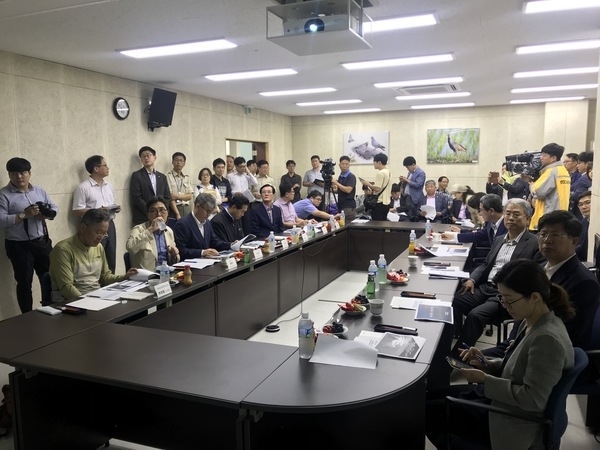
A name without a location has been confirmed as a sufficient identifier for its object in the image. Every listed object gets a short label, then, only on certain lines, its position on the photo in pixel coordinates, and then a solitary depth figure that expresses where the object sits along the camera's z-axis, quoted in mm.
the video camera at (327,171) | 6707
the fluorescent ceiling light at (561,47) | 4369
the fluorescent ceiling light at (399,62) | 4921
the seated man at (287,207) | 5621
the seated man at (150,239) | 3486
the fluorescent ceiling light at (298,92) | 6945
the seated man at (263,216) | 5219
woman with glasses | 1572
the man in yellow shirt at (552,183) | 5004
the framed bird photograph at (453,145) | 9398
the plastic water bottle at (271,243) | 4168
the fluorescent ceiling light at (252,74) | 5578
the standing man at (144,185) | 5785
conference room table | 1625
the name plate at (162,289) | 2723
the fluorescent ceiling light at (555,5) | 3238
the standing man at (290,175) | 8609
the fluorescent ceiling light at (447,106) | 8944
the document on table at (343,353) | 1830
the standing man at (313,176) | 8320
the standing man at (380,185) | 6836
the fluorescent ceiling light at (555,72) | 5680
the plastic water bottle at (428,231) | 5183
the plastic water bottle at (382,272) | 3158
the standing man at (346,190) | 6830
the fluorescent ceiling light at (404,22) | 3552
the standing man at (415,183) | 7125
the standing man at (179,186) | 6324
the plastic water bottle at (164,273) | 2916
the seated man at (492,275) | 3197
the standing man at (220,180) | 6980
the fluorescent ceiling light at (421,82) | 6242
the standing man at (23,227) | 4074
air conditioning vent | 6719
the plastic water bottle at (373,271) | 2810
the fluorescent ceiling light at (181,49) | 4227
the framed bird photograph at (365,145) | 10000
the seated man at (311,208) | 6285
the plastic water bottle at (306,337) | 1889
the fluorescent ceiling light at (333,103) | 8273
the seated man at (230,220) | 4336
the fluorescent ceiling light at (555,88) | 6973
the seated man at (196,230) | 3969
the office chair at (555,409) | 1556
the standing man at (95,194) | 4973
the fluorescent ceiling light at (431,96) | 7521
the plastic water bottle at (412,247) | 4164
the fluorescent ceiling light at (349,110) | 9574
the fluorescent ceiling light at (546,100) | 8266
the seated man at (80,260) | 2816
